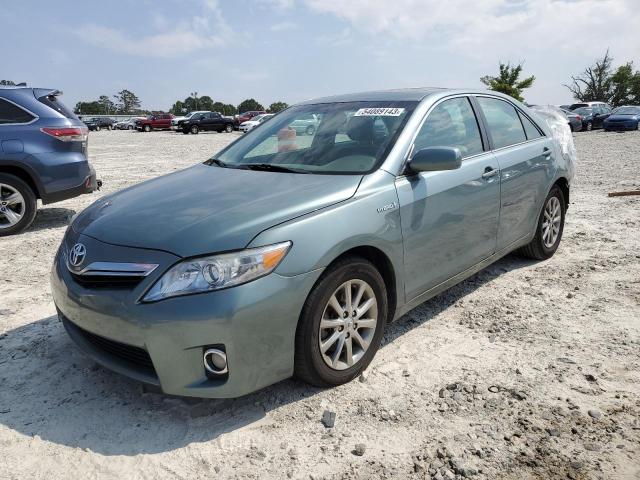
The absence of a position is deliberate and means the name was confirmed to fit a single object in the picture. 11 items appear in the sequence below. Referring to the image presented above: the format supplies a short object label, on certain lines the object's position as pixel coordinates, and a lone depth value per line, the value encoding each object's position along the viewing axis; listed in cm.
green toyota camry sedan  241
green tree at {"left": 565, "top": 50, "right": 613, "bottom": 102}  6184
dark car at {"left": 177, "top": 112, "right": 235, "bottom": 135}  3659
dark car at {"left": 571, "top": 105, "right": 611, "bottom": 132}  3006
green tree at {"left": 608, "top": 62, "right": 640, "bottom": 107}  5903
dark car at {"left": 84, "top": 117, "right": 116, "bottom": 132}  5319
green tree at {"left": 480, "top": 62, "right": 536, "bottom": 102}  4744
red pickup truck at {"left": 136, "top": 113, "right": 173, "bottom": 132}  4253
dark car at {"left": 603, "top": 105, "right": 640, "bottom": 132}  2627
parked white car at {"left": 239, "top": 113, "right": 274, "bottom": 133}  3678
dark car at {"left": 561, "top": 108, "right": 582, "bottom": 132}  2784
